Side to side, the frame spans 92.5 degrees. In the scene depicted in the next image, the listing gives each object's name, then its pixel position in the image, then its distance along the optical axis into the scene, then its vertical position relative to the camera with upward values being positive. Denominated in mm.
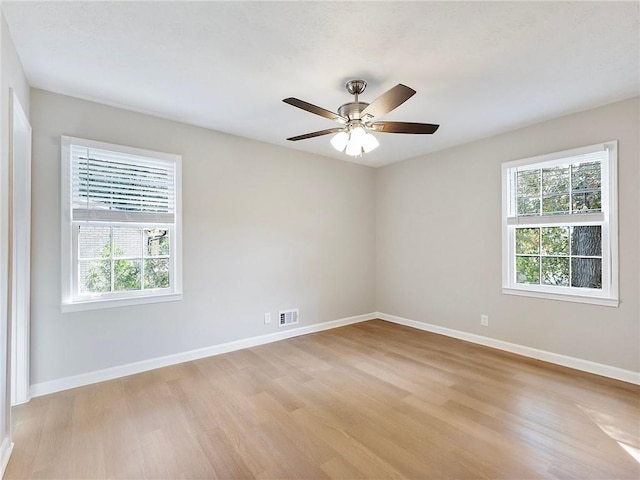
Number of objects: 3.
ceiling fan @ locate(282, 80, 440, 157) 2357 +927
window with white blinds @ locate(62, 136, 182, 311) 2758 +157
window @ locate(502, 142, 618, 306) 2953 +173
